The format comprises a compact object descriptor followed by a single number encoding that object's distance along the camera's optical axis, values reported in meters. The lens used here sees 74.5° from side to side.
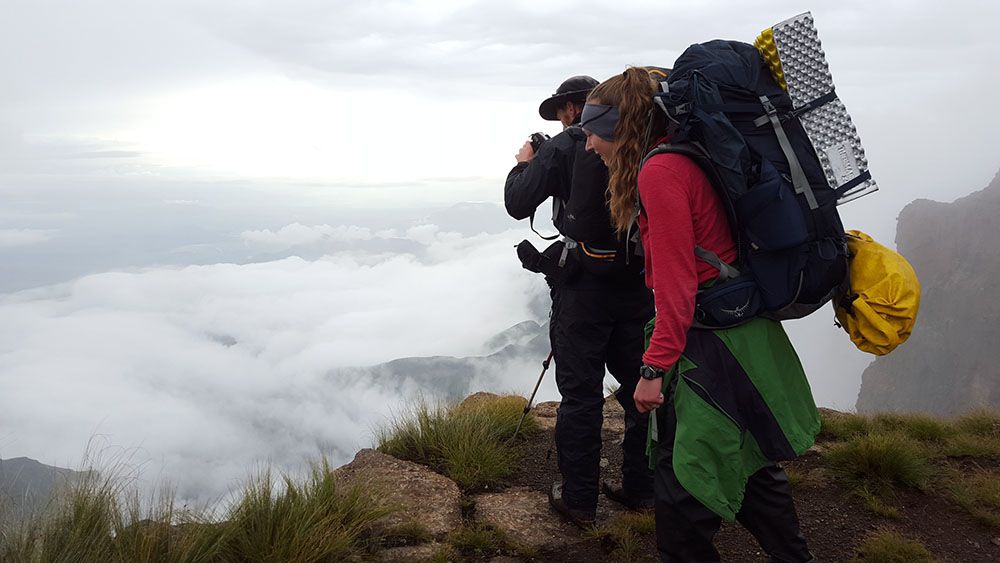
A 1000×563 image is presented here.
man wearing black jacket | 4.04
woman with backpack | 2.63
